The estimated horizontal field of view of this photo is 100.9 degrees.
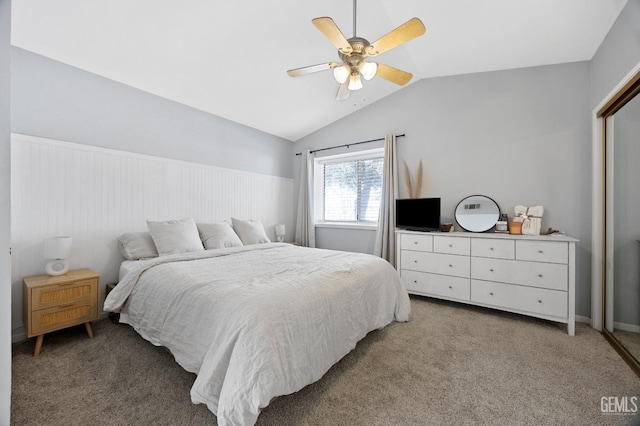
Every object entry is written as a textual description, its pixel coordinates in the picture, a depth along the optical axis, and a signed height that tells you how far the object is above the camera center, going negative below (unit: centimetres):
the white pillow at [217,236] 310 -29
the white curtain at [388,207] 381 +7
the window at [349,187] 432 +43
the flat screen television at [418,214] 332 -3
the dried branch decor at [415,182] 366 +41
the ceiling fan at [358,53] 174 +119
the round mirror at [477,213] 318 -2
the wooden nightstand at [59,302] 200 -72
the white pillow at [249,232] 356 -28
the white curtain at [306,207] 471 +8
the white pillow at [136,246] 266 -36
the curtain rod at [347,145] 389 +111
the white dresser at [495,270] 253 -64
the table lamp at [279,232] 438 -34
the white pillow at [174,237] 271 -27
